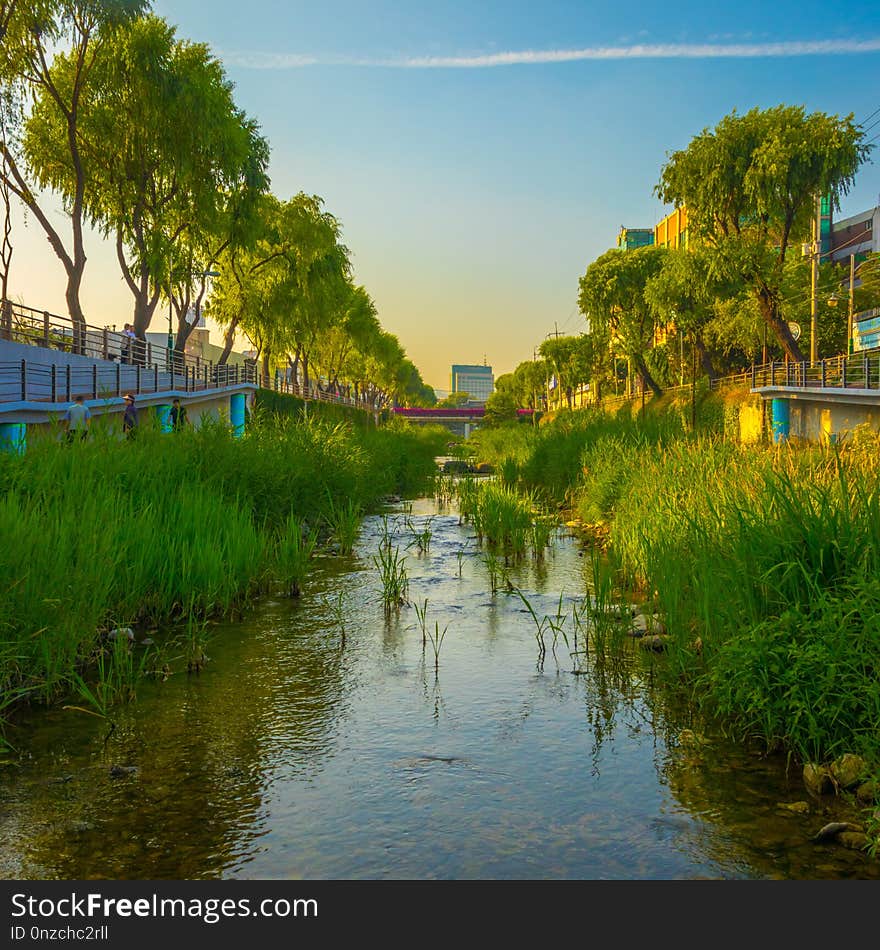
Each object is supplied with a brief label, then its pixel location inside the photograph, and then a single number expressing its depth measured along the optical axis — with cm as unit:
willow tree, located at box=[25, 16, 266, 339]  2966
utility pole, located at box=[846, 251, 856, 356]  4461
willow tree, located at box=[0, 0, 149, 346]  2761
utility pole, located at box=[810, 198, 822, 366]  4322
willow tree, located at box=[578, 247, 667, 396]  5731
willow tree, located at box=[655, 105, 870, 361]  3688
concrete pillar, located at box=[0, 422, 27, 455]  1808
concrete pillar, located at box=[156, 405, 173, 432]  2900
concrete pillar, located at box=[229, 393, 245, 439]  4225
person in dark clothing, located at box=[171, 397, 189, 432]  1644
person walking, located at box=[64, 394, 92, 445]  1235
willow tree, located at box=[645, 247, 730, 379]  4041
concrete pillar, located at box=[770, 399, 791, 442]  4088
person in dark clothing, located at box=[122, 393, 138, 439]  1462
